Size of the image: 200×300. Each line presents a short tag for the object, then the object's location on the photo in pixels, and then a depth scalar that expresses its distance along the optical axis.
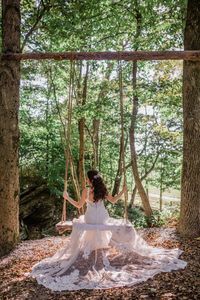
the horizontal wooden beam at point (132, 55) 5.37
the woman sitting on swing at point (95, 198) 5.20
